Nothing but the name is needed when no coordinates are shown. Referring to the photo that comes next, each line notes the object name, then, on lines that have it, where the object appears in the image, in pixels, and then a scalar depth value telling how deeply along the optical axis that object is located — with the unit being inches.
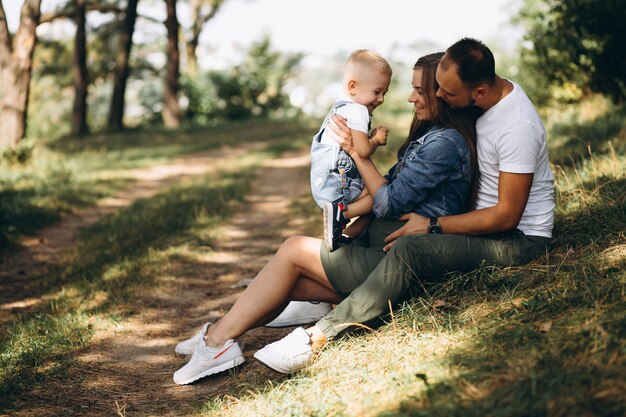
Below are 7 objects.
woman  136.3
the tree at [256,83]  917.2
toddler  146.4
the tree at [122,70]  677.9
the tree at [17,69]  412.5
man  130.3
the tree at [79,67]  613.3
